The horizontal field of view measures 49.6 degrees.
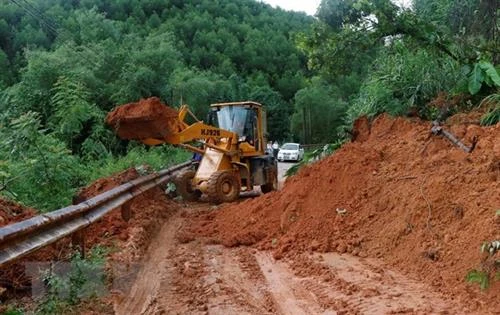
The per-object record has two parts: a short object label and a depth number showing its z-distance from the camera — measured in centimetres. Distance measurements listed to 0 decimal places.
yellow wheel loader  1220
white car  4066
